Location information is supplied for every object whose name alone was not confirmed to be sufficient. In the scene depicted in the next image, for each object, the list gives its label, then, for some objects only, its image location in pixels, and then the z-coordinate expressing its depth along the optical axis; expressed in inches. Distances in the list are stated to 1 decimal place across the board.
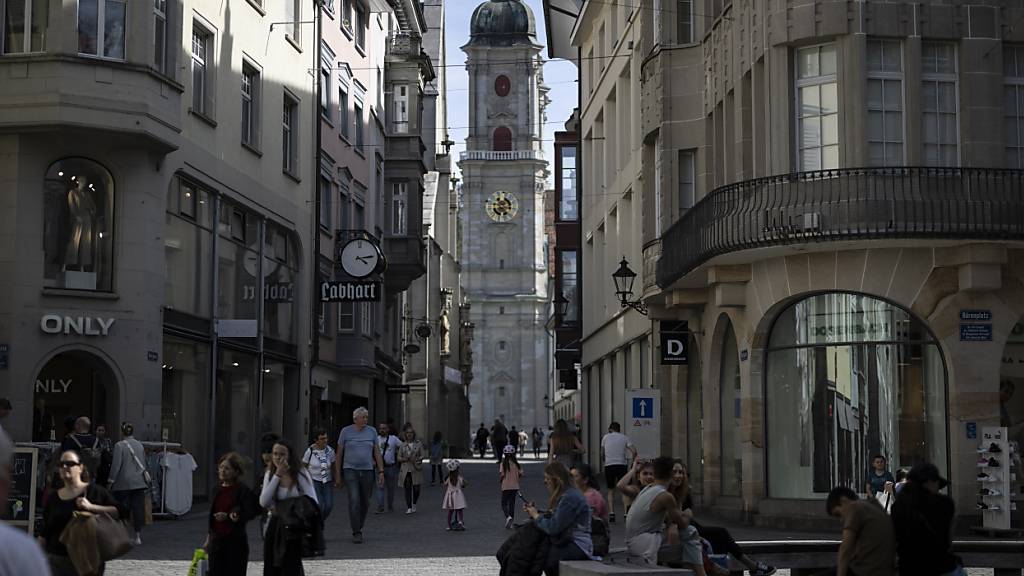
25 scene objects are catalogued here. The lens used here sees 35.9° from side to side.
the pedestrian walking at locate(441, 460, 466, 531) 950.4
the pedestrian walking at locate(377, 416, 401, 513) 1171.3
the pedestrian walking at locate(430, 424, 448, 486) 1698.3
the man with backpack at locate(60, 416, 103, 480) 756.6
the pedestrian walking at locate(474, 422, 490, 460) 3159.5
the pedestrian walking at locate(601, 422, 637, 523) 1035.9
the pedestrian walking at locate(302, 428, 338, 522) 830.5
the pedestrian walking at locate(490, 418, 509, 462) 2241.6
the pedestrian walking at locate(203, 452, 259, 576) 480.4
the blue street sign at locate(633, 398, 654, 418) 965.2
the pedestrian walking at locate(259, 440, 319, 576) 494.9
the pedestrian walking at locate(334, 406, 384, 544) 841.5
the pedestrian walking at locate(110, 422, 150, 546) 783.7
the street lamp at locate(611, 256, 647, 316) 1211.2
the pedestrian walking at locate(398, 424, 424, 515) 1168.2
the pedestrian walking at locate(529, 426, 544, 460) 3969.0
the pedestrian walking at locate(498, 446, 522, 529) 971.9
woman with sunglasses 405.7
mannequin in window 1007.0
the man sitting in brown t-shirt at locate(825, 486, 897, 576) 418.3
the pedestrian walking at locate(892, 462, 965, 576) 426.9
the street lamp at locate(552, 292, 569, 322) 2300.7
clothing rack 1000.2
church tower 5890.8
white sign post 954.7
